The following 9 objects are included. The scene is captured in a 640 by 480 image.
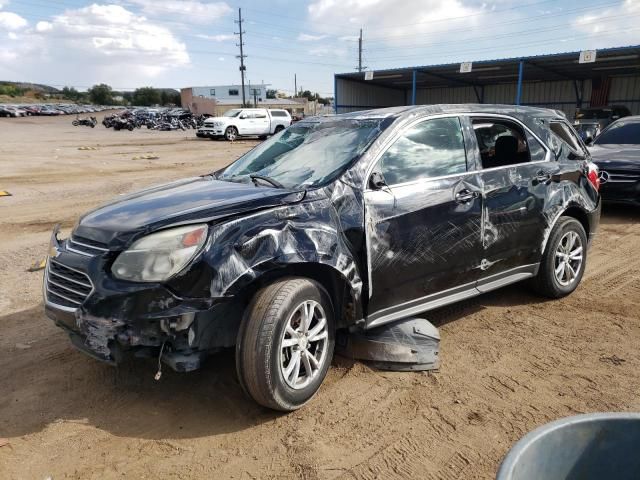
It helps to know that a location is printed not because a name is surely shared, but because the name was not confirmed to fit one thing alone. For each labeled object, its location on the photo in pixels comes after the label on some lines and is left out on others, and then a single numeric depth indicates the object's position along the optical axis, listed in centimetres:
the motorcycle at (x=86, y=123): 4934
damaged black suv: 293
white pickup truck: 3016
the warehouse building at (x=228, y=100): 7939
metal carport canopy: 2542
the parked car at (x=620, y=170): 865
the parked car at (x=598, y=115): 2056
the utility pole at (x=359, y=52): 7131
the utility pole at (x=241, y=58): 7356
